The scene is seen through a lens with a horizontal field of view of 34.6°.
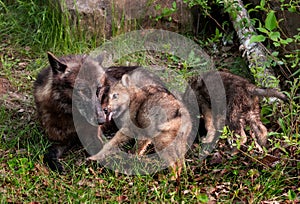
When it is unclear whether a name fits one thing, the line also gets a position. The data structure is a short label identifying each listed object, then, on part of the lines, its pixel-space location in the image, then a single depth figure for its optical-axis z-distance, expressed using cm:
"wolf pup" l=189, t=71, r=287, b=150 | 539
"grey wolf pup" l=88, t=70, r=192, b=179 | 521
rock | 705
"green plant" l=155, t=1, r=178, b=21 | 632
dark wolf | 528
